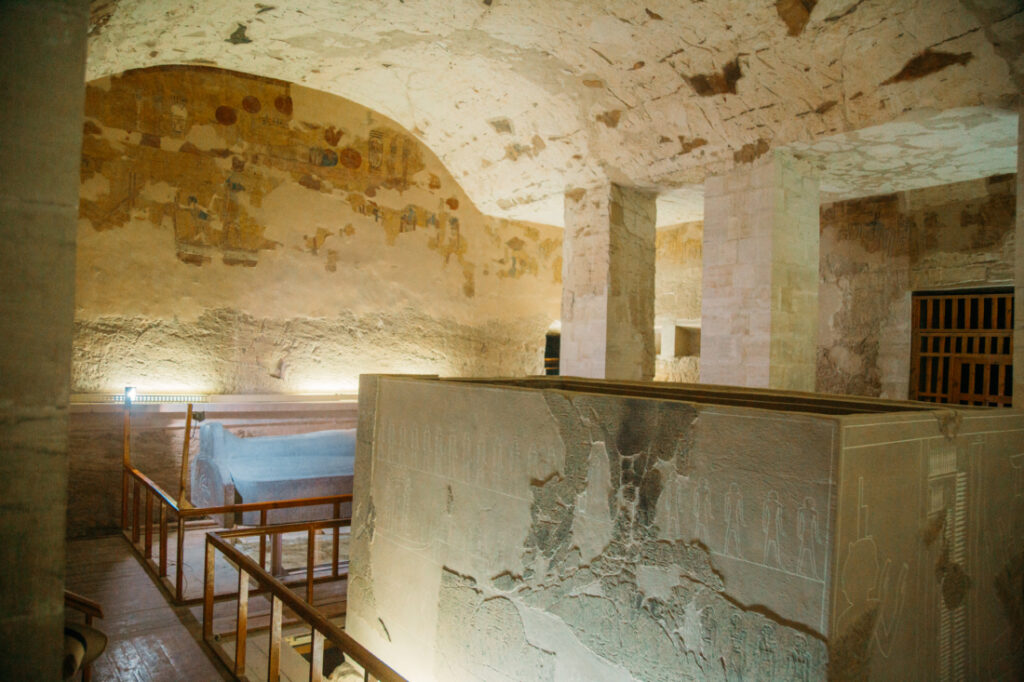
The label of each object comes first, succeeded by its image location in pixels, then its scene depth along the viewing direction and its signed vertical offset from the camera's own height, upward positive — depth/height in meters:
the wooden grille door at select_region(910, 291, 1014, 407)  6.33 +0.12
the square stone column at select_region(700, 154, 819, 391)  5.50 +0.66
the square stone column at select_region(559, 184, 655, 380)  6.92 +0.68
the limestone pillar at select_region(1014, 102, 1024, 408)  3.93 +0.43
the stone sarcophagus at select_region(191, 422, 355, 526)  5.21 -1.15
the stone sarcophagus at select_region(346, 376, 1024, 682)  1.77 -0.62
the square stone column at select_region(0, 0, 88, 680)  1.33 +0.03
